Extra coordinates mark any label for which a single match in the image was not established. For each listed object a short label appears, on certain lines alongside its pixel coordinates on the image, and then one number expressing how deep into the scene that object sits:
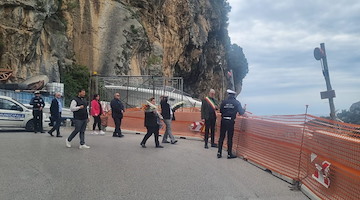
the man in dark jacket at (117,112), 14.85
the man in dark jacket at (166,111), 12.43
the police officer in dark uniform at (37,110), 15.20
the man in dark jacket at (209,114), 11.66
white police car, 16.15
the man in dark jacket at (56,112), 14.20
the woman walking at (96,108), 15.12
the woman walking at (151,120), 11.27
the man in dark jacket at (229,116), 9.55
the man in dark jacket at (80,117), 10.58
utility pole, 9.23
